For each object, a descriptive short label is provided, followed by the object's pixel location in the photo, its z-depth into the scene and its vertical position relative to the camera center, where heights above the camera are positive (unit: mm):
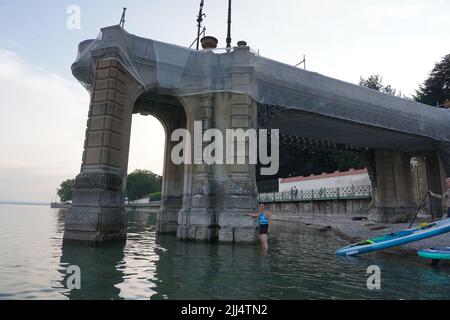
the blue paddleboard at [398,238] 8211 -689
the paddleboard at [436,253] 7458 -951
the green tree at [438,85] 35406 +14541
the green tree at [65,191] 124406 +6936
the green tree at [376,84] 49531 +19970
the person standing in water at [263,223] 10499 -400
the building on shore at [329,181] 33000 +3543
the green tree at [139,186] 98875 +7097
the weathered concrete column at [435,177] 23641 +2702
